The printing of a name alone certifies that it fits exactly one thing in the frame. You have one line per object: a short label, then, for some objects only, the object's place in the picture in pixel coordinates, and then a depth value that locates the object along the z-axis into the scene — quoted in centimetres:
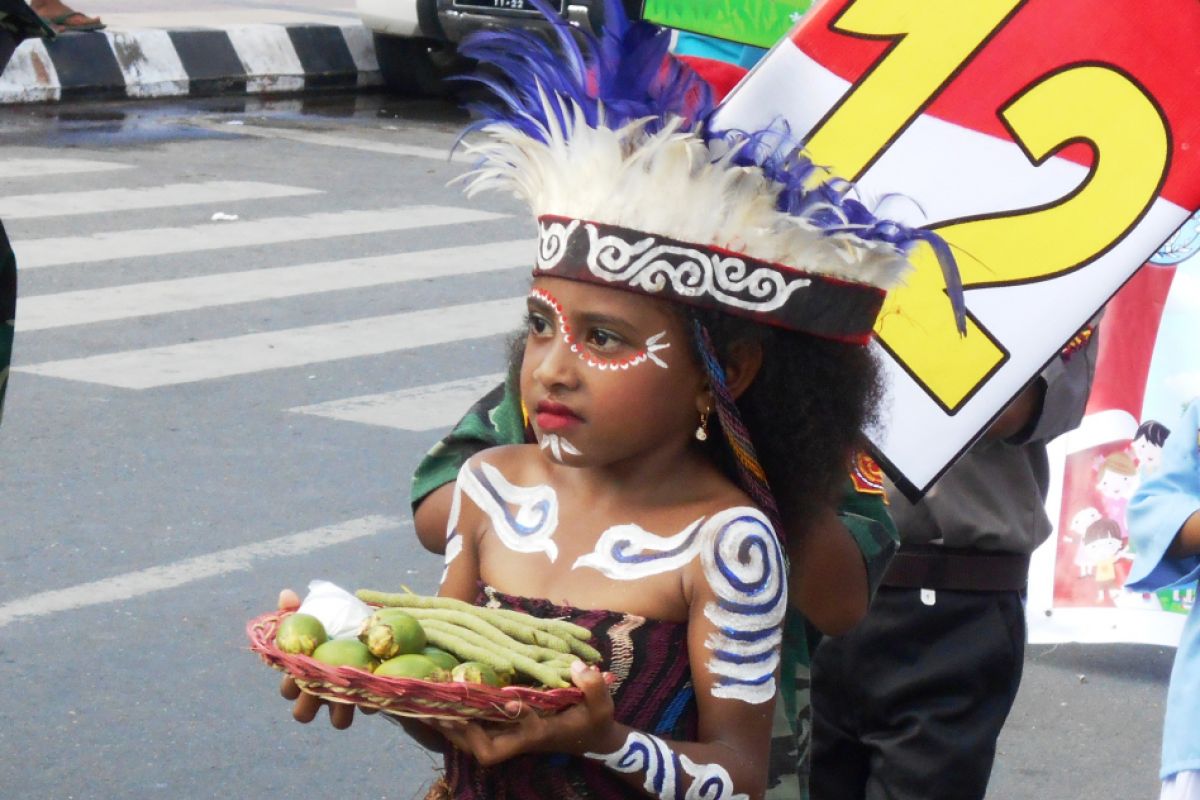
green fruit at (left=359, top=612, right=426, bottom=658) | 410
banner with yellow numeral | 438
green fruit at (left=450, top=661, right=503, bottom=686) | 407
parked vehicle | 1850
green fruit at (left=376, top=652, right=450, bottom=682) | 408
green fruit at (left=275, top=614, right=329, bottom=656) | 411
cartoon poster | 713
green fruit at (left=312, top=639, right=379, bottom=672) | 409
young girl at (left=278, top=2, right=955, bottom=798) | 419
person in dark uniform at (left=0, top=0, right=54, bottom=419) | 519
